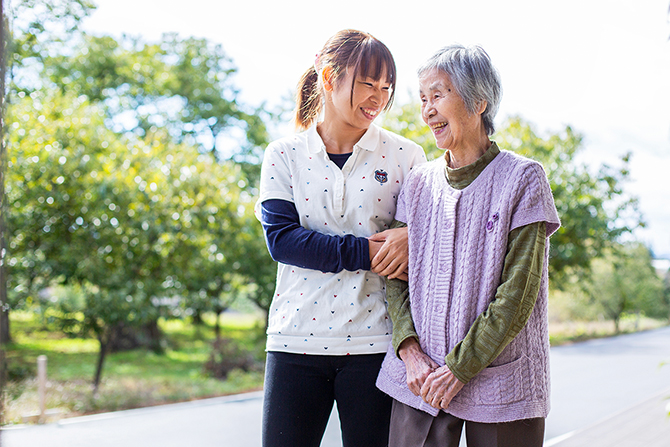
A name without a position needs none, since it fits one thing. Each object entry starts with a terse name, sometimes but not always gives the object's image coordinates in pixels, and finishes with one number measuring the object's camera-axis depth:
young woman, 1.34
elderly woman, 1.17
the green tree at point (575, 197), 10.78
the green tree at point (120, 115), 6.09
